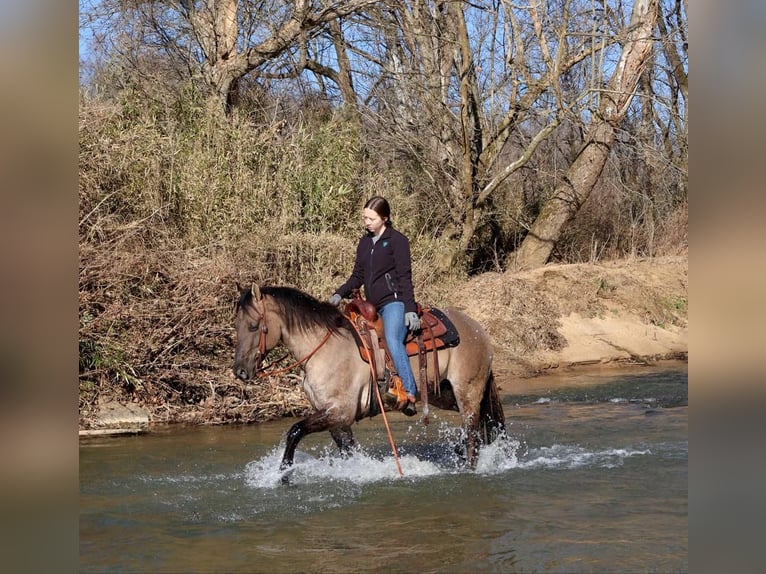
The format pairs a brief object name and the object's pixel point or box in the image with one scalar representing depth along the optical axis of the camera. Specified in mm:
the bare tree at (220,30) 17078
